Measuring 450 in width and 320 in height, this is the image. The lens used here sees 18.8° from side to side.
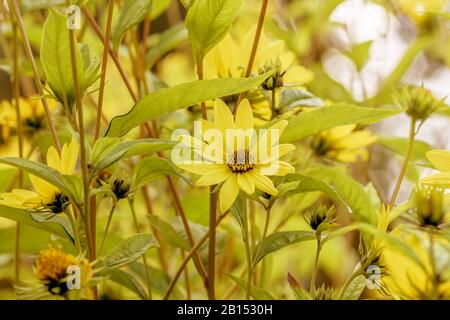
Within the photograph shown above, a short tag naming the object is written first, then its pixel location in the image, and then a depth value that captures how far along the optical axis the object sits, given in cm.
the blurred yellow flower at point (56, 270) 73
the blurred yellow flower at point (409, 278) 76
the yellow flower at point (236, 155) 75
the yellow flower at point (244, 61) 84
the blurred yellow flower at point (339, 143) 92
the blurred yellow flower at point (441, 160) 77
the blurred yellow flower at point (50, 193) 77
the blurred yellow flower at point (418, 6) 109
